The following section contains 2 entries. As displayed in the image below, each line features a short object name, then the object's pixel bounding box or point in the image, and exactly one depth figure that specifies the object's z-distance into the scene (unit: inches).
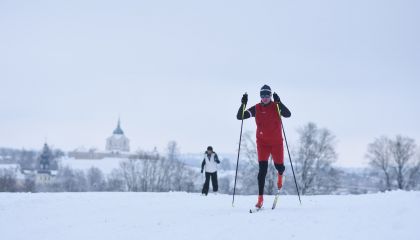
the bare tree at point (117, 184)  3555.6
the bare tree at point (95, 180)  4345.5
